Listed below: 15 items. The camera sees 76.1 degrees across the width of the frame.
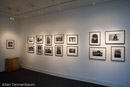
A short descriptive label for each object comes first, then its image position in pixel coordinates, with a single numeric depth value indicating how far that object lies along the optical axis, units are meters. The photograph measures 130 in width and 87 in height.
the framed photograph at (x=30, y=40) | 5.66
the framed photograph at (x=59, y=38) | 4.59
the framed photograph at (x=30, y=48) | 5.66
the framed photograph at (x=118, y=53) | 3.33
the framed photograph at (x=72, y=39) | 4.22
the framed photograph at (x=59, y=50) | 4.62
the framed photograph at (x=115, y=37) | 3.33
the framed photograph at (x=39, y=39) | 5.28
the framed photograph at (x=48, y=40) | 4.96
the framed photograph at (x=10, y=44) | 5.55
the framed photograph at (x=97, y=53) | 3.65
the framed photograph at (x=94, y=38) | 3.74
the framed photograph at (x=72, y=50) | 4.22
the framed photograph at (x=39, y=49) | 5.29
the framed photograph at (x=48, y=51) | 4.94
